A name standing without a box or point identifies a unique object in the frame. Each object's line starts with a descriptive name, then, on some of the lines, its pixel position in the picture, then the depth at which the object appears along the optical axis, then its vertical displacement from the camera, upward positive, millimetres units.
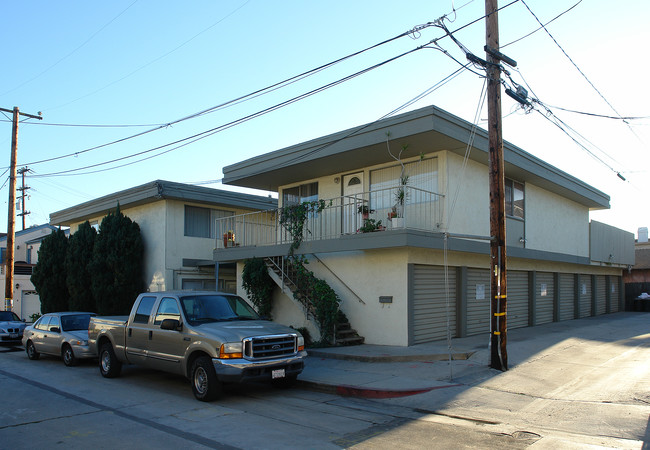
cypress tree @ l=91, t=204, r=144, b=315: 21109 -62
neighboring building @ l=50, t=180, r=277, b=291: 21234 +1573
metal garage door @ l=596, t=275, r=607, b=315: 26172 -1458
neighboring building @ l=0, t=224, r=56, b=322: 33344 -1598
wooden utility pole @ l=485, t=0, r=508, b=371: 10602 +1320
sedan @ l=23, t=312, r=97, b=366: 13117 -1922
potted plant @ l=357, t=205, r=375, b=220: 15055 +1560
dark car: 18750 -2442
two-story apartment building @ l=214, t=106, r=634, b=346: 13719 +1175
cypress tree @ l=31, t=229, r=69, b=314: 23641 -576
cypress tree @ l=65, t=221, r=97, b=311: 22156 -282
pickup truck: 8602 -1380
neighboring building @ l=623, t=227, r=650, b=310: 29438 -679
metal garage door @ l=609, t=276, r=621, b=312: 27562 -1521
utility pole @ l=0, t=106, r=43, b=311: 21531 +1485
